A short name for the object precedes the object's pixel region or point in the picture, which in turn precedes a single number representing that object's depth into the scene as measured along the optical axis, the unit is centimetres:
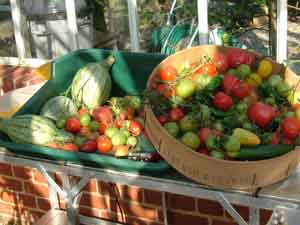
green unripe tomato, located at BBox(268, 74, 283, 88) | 214
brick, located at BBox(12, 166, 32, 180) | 340
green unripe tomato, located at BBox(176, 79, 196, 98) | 211
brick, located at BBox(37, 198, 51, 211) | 343
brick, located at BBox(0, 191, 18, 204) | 358
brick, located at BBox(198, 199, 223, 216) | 273
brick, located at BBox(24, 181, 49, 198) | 339
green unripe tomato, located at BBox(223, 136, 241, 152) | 189
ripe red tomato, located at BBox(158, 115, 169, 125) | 208
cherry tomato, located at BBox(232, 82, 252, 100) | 208
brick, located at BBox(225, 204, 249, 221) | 266
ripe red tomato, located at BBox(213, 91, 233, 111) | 206
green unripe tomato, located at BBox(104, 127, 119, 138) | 229
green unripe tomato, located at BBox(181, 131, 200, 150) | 196
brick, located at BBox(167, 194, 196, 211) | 281
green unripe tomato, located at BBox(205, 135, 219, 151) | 194
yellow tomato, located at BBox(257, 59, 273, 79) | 224
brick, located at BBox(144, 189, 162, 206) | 294
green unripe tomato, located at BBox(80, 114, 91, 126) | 242
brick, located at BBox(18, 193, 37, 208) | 349
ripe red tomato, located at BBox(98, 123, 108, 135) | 238
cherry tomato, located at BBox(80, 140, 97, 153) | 227
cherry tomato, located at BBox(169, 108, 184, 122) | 207
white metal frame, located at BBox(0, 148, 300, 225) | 184
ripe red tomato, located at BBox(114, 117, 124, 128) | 235
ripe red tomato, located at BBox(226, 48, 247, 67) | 229
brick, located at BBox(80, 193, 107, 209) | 320
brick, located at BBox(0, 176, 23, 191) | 350
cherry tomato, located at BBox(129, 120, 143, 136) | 229
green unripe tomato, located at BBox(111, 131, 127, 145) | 224
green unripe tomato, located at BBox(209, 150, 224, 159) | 191
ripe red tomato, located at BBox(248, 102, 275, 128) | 198
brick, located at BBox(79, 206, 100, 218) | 324
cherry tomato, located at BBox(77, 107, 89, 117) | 250
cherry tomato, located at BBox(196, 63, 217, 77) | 223
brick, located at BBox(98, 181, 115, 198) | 312
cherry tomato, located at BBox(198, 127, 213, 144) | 197
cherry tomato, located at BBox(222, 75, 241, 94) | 211
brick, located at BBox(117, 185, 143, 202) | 301
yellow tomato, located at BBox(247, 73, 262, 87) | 218
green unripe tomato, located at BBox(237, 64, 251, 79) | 220
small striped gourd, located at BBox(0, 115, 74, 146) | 231
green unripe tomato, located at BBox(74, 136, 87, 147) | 230
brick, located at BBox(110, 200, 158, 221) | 301
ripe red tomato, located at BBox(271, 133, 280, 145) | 194
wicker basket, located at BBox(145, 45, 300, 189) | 188
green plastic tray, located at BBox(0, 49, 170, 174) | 261
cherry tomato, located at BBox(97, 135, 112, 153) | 225
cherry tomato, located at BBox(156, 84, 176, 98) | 214
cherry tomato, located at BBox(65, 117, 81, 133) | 241
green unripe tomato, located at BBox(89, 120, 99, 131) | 239
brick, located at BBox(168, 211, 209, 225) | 280
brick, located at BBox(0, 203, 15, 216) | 365
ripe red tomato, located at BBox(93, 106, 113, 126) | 240
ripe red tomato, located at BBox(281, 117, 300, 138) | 192
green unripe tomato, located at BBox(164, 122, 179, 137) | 202
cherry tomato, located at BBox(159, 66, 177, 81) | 223
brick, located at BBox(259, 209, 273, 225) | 262
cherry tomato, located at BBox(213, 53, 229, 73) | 229
